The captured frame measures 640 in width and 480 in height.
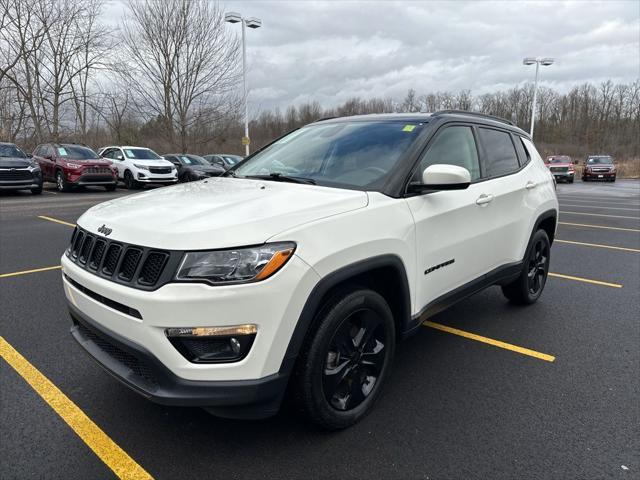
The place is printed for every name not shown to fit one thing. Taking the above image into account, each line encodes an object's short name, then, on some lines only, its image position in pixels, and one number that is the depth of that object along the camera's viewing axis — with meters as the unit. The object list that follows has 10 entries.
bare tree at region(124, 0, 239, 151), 29.52
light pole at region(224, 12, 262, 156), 23.00
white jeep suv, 2.07
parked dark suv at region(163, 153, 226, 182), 19.85
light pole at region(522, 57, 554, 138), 31.00
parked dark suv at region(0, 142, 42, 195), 14.80
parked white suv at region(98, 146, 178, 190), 18.56
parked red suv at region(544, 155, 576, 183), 29.62
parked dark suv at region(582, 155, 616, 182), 31.52
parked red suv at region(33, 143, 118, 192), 16.39
